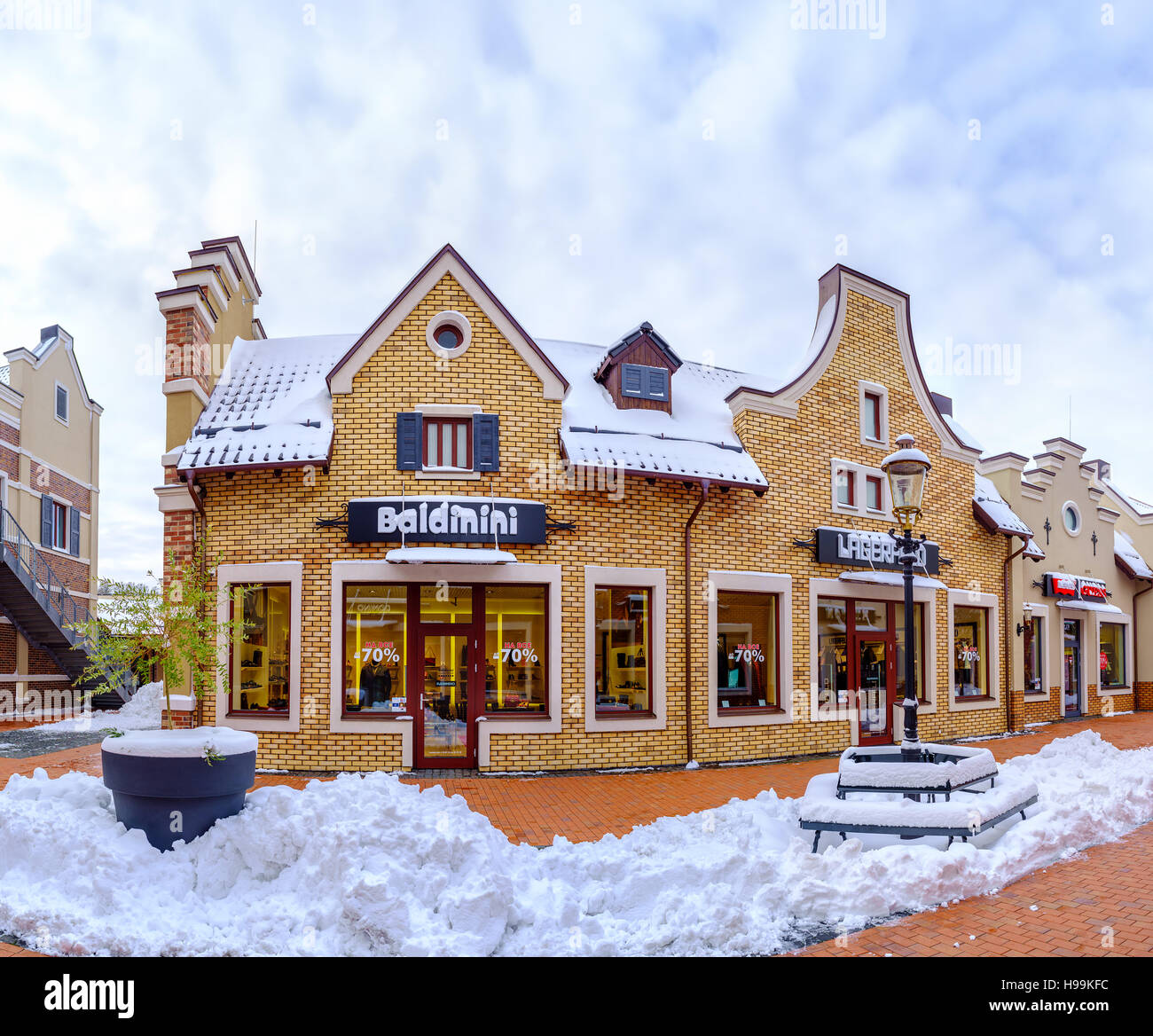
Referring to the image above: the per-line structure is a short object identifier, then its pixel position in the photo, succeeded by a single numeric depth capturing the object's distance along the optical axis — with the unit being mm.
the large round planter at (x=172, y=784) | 6043
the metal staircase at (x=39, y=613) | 18578
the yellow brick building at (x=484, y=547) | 10992
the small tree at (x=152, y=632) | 6820
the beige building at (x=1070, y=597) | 18344
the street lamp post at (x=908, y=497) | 8145
